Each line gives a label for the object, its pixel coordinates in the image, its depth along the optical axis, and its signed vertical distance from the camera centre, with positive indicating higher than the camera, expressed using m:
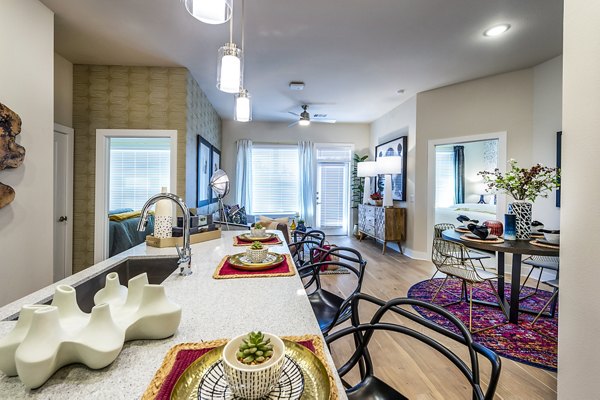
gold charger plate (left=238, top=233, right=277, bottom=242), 2.07 -0.31
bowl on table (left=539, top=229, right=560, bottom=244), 2.33 -0.35
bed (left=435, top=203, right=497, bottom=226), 5.80 -0.28
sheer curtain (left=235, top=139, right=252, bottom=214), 6.33 +0.62
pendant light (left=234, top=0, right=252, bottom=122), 2.04 +0.69
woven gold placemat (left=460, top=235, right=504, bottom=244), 2.37 -0.36
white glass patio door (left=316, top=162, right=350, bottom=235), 6.76 +0.02
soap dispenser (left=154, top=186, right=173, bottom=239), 1.80 -0.16
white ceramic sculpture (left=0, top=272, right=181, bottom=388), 0.55 -0.32
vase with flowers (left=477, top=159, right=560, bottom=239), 2.37 +0.11
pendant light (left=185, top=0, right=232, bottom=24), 1.18 +0.83
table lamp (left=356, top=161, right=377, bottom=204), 5.51 +0.53
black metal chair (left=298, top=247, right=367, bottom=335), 1.47 -0.67
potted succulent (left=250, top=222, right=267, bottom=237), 2.16 -0.27
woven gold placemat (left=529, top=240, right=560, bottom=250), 2.14 -0.36
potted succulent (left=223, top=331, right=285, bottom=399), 0.53 -0.33
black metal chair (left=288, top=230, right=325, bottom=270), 2.30 -0.42
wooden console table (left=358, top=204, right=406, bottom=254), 4.96 -0.48
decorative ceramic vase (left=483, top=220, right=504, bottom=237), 2.68 -0.28
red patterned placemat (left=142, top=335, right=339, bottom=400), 0.57 -0.40
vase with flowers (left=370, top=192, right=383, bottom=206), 5.56 +0.01
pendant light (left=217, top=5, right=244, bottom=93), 1.51 +0.73
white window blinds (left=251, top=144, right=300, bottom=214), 6.58 +0.45
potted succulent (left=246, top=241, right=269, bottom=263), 1.43 -0.30
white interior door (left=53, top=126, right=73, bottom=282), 3.21 -0.08
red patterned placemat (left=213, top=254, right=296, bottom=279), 1.28 -0.36
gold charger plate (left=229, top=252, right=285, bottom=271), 1.36 -0.34
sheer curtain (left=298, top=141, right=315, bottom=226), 6.54 +0.42
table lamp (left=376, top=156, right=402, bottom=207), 4.93 +0.53
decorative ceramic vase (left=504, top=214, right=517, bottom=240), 2.49 -0.26
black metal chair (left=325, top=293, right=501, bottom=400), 0.86 -0.49
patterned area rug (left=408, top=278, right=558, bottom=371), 2.04 -1.12
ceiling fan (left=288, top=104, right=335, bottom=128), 4.93 +1.65
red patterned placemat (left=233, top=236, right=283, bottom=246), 1.99 -0.34
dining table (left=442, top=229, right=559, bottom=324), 2.13 -0.41
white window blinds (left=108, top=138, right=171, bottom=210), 5.91 +0.54
